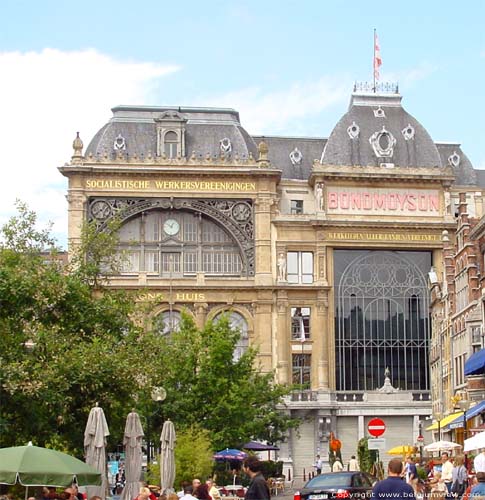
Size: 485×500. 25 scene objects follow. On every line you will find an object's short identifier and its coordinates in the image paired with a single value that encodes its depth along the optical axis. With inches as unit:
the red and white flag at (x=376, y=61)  3576.3
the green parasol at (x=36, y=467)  919.0
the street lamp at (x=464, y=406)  2010.7
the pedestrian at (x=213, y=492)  1331.2
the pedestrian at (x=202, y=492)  952.3
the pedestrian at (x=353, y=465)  2040.2
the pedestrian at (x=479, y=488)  884.6
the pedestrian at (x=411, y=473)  1341.2
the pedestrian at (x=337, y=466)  2078.5
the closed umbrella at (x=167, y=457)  1551.4
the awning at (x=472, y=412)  1797.5
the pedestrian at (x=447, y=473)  1438.9
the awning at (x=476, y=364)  1813.7
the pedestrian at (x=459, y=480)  1368.1
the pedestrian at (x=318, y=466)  2839.6
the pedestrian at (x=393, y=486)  684.7
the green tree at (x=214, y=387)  2246.6
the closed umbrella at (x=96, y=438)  1273.4
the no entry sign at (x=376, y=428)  1395.2
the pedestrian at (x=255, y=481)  753.6
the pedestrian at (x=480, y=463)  1156.5
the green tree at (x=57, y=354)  1349.7
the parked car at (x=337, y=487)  1255.5
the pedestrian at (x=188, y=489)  1044.5
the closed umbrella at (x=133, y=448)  1402.6
